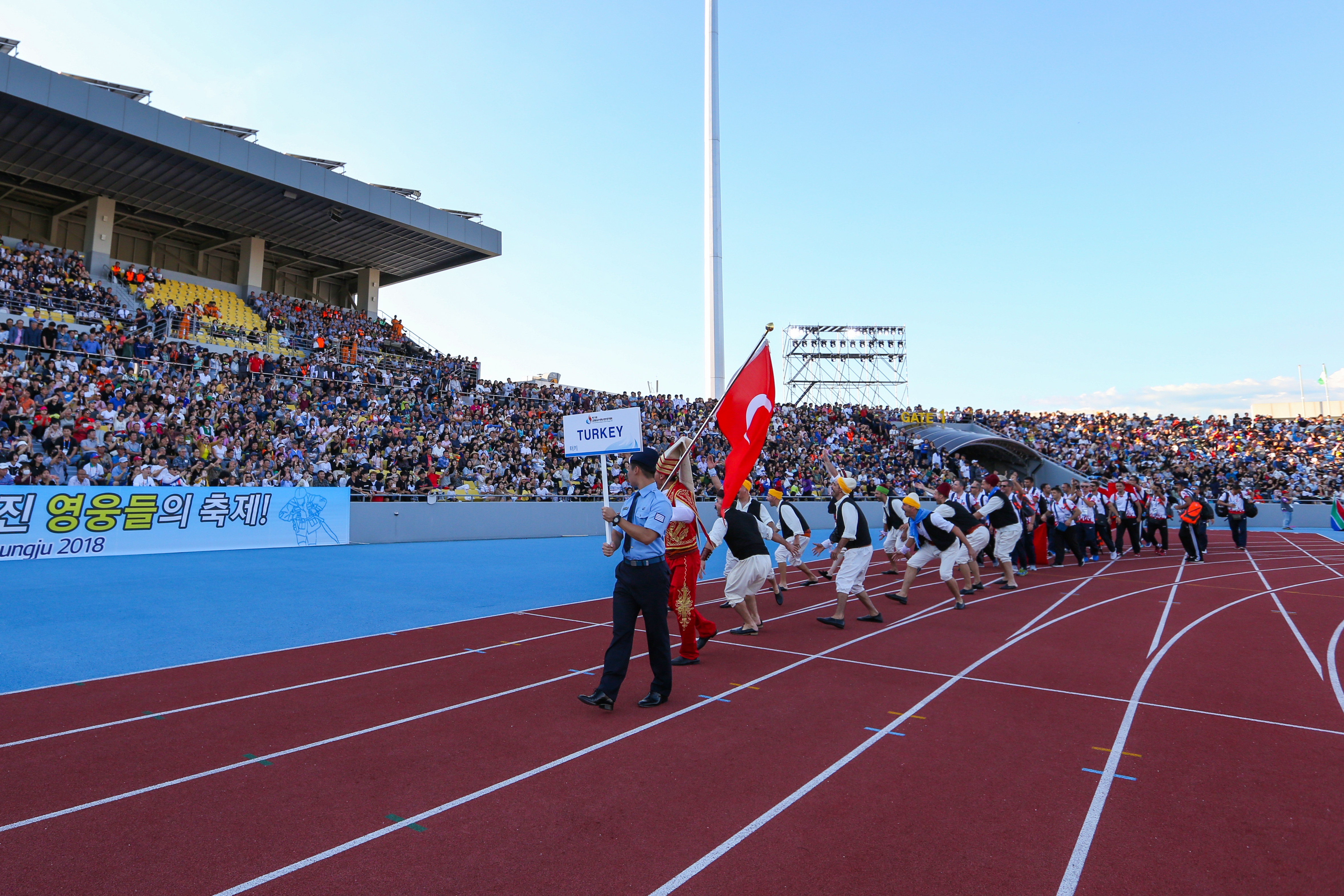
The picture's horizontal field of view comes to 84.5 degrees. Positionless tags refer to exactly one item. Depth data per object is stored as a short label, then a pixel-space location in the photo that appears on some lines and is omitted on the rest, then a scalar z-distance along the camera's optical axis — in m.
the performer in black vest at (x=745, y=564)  8.35
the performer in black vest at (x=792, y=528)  10.98
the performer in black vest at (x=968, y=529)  10.48
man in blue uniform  5.22
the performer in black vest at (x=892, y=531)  13.03
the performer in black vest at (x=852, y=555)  8.81
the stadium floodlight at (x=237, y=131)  27.36
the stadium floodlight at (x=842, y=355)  48.91
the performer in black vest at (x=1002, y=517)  12.84
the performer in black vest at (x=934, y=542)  10.23
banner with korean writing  13.02
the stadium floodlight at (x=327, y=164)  30.02
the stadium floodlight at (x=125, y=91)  24.94
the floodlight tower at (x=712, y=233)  30.61
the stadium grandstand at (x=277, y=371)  18.22
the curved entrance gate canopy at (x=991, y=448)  36.78
